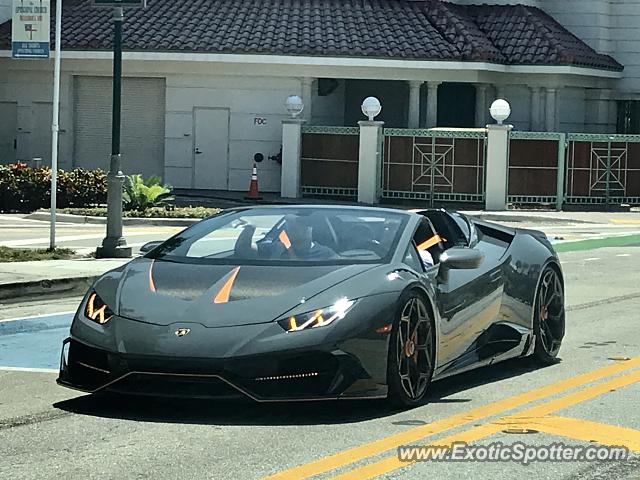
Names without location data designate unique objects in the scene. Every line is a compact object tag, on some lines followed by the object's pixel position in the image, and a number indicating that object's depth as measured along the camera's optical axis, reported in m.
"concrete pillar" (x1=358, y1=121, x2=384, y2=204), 34.19
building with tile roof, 36.16
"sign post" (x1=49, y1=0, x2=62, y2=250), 19.03
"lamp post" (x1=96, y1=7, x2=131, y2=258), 18.64
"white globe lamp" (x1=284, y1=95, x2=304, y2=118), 35.09
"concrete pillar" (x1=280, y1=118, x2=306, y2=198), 35.28
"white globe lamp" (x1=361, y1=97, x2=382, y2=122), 33.84
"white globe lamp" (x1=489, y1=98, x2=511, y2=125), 32.81
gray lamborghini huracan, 7.58
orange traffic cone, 34.25
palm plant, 28.84
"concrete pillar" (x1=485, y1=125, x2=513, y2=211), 33.19
